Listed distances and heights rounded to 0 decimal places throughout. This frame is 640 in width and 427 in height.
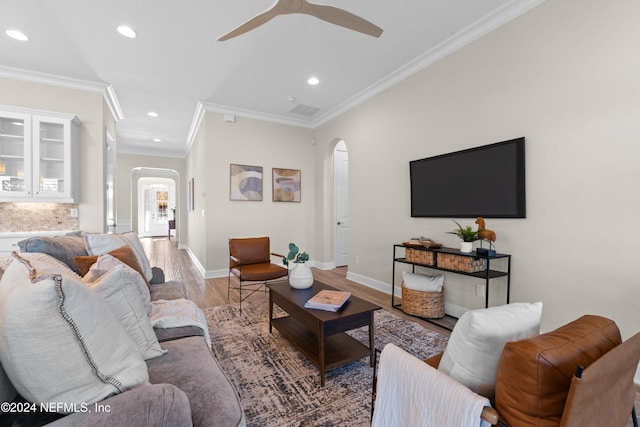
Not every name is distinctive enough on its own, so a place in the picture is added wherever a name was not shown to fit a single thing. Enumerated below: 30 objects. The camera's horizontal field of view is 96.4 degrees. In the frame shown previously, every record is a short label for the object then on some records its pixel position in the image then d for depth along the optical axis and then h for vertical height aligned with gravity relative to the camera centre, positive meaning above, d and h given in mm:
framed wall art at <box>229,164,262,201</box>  5152 +552
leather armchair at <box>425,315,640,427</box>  800 -486
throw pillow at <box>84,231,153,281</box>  2292 -274
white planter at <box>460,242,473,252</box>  2791 -339
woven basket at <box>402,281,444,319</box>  3107 -996
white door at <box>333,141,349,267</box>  5773 +223
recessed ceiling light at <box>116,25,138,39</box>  2876 +1860
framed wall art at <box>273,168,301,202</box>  5562 +547
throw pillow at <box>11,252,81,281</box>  1231 -247
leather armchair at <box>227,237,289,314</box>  3463 -699
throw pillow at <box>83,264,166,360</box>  1202 -426
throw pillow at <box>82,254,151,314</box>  1344 -317
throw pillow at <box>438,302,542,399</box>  1019 -466
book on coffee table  2111 -675
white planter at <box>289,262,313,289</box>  2604 -588
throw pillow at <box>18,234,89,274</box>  1842 -244
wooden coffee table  1973 -830
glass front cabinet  3588 +727
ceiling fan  1915 +1396
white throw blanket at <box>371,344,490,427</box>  920 -661
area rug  1685 -1178
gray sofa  833 -683
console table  2635 -516
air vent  5078 +1882
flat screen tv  2627 +319
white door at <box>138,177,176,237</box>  13023 +292
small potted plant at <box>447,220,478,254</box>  2791 -249
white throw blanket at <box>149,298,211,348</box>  1698 -657
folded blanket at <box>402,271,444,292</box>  3137 -768
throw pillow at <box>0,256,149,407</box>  817 -399
